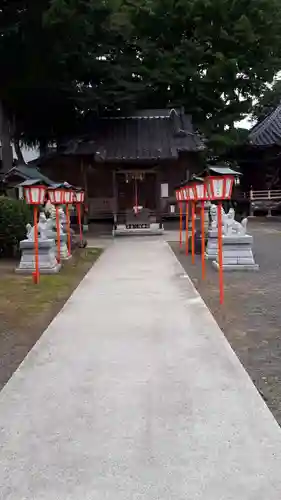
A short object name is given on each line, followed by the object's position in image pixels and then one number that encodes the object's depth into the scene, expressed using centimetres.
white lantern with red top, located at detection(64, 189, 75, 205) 1530
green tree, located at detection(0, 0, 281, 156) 2353
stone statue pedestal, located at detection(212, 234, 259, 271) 1202
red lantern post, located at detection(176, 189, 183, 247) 1814
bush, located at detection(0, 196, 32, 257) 1431
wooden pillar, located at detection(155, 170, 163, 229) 2697
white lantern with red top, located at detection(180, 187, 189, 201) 1553
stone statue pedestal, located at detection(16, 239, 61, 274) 1221
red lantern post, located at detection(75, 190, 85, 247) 1958
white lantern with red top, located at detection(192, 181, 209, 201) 1209
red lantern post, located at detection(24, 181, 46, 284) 1105
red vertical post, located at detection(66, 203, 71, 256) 1565
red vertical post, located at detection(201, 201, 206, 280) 1102
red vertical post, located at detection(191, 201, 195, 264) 1393
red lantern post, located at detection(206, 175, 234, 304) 936
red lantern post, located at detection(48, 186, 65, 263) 1401
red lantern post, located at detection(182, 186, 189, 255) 1516
